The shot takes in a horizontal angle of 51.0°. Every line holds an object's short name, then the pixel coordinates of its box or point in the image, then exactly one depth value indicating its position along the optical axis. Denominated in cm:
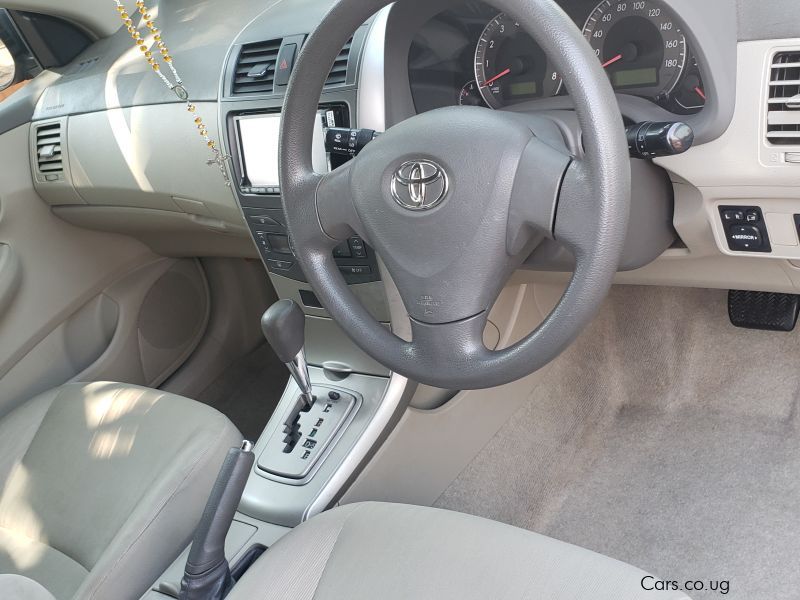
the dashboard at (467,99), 109
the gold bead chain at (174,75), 157
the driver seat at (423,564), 93
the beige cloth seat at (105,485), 119
